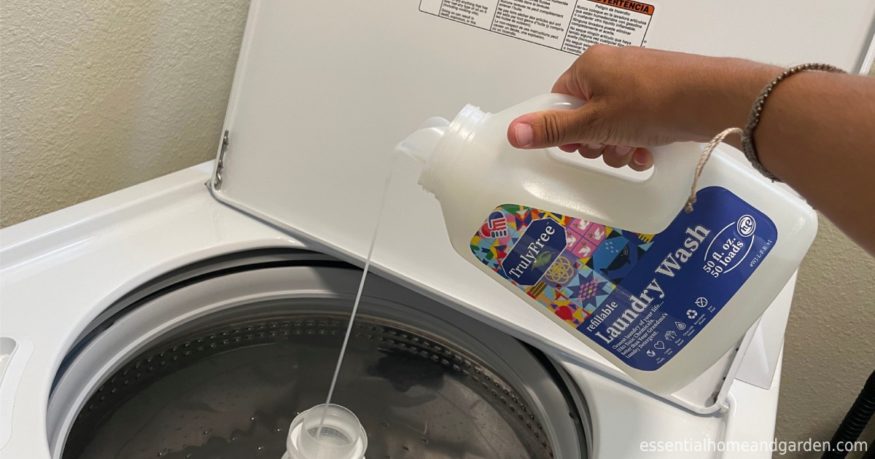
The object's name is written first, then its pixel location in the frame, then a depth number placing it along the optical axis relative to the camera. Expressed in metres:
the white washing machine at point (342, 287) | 0.74
